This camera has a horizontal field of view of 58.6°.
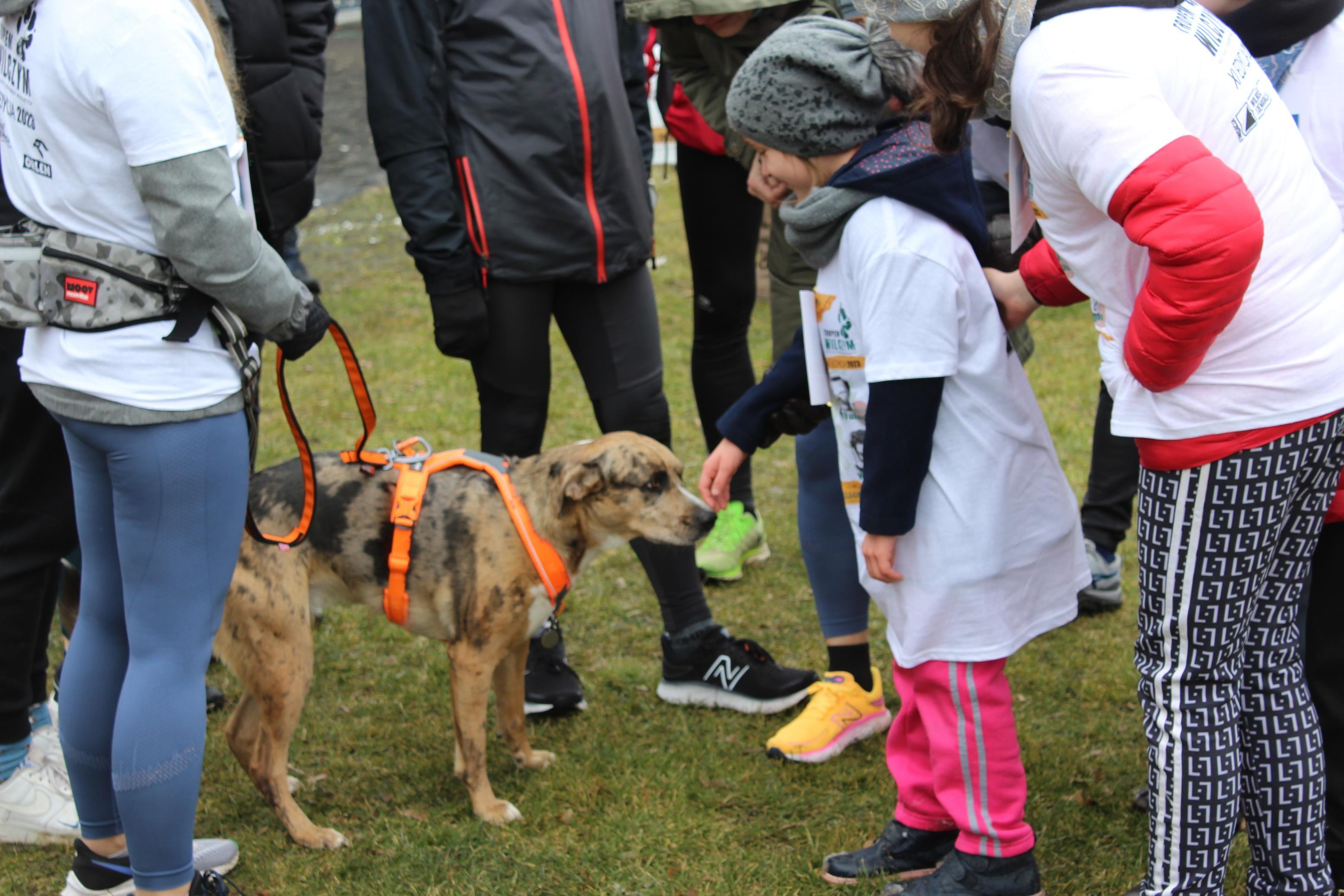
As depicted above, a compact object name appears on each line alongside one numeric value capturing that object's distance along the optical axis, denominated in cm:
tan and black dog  318
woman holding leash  217
